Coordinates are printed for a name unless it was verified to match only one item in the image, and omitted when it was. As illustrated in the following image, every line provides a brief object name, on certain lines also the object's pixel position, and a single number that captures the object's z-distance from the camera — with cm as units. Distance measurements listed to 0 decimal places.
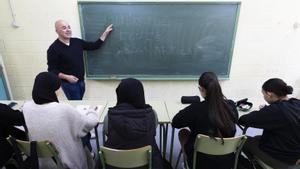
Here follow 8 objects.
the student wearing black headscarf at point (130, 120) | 143
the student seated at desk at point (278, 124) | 155
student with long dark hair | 155
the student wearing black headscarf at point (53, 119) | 148
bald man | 269
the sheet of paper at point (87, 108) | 210
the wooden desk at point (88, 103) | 229
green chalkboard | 293
